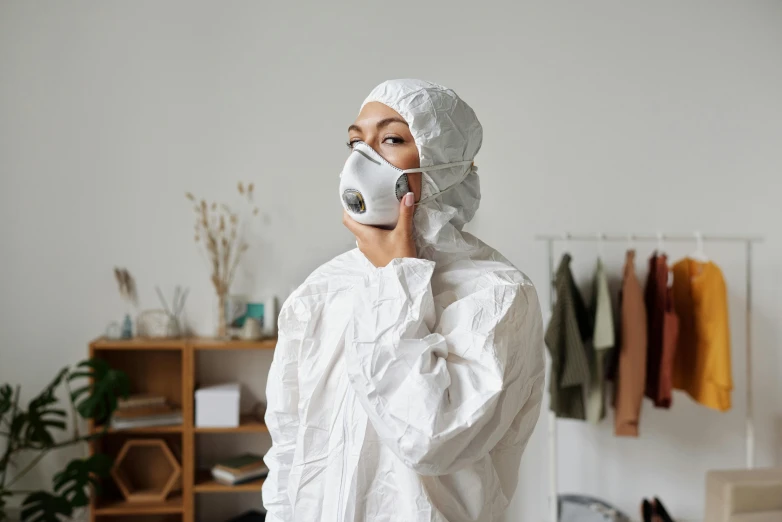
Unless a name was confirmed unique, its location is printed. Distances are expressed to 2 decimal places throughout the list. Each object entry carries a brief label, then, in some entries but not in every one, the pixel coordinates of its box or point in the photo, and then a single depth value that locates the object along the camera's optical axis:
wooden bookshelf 2.99
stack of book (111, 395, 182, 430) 2.96
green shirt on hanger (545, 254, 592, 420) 2.97
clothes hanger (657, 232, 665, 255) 3.40
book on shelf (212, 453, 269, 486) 3.01
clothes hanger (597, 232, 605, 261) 3.38
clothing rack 3.16
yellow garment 3.04
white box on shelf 3.00
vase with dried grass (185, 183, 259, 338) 3.21
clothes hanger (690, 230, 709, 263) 3.22
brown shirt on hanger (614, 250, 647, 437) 3.04
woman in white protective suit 1.03
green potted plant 2.69
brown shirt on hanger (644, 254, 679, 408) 3.02
